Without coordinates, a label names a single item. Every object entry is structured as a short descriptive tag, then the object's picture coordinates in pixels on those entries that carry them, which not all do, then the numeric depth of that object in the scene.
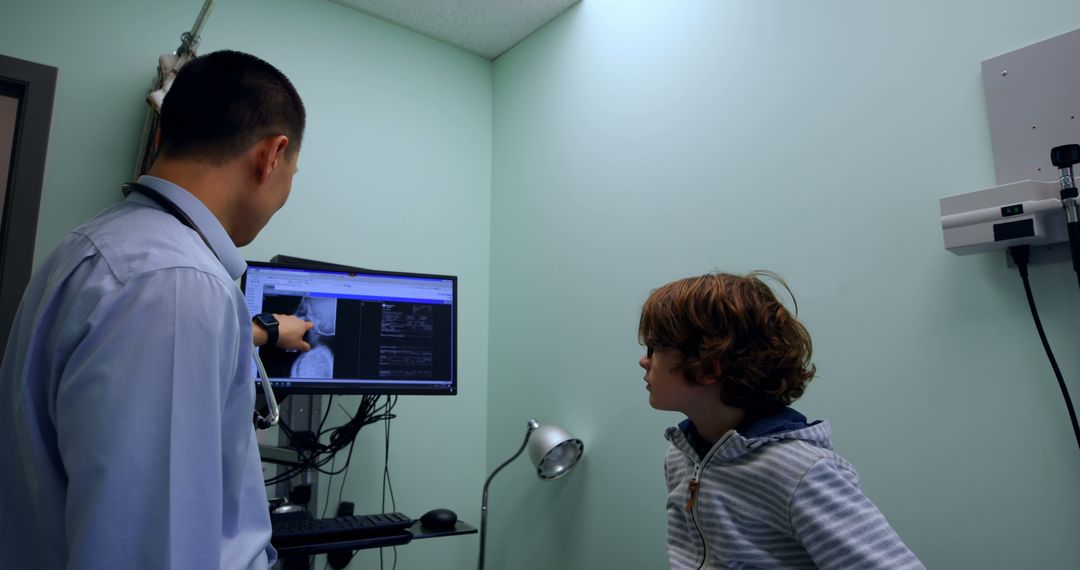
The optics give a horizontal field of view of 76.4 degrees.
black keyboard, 1.51
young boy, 0.98
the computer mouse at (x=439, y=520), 1.80
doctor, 0.67
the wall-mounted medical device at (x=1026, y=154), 1.24
